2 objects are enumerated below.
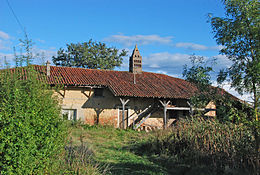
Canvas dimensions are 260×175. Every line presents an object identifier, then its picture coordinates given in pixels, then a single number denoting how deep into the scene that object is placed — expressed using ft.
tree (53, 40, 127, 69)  97.55
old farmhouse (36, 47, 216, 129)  59.06
